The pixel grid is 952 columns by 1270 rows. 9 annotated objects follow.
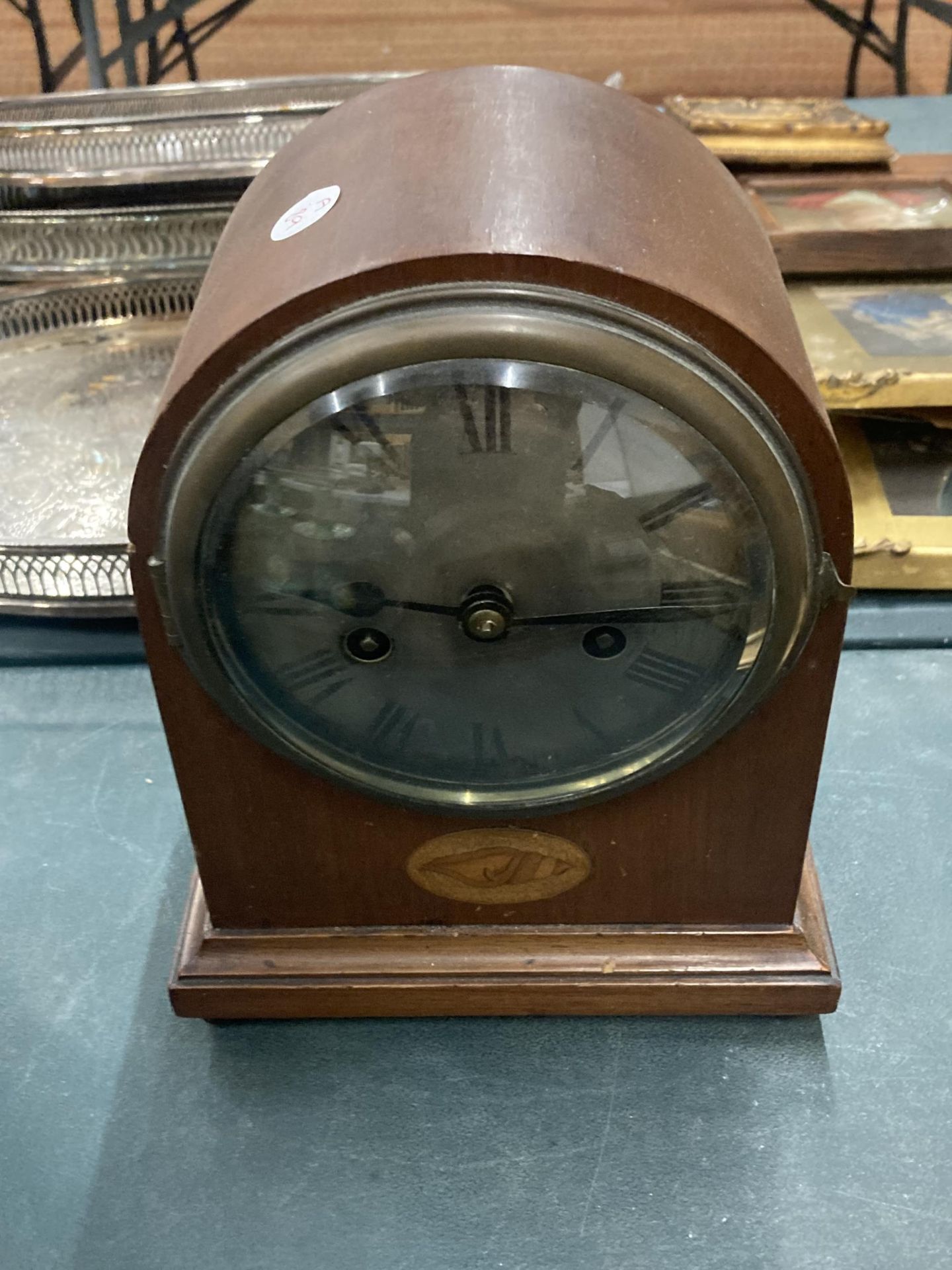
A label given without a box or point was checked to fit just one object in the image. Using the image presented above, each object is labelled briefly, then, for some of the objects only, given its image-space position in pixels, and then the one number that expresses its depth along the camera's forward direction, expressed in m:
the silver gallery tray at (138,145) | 0.64
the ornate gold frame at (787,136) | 0.78
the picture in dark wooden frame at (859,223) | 0.65
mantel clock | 0.28
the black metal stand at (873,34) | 1.30
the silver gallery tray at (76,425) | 0.56
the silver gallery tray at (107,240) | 0.64
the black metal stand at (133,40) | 1.01
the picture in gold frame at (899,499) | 0.57
